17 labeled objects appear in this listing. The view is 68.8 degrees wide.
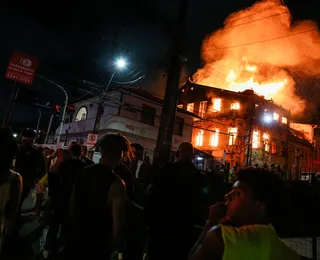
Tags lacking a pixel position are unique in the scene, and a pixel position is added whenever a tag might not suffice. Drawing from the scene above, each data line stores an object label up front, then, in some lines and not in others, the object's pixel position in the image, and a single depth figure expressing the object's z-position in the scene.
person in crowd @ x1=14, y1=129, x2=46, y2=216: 5.17
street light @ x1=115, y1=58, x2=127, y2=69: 16.38
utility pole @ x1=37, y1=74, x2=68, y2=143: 16.94
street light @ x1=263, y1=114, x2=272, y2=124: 34.54
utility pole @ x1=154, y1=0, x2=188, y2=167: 8.74
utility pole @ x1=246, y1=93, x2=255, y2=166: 32.82
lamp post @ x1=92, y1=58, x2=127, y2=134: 16.41
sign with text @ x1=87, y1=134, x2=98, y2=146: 13.62
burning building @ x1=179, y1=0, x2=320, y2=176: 32.34
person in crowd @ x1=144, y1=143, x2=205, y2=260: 3.21
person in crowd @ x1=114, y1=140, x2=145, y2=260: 4.37
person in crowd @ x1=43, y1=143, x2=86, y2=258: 4.31
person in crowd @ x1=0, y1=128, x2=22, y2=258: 2.24
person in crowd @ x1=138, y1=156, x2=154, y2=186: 8.93
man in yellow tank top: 1.29
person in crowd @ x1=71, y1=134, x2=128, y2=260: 2.38
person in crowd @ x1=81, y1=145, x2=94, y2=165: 5.58
